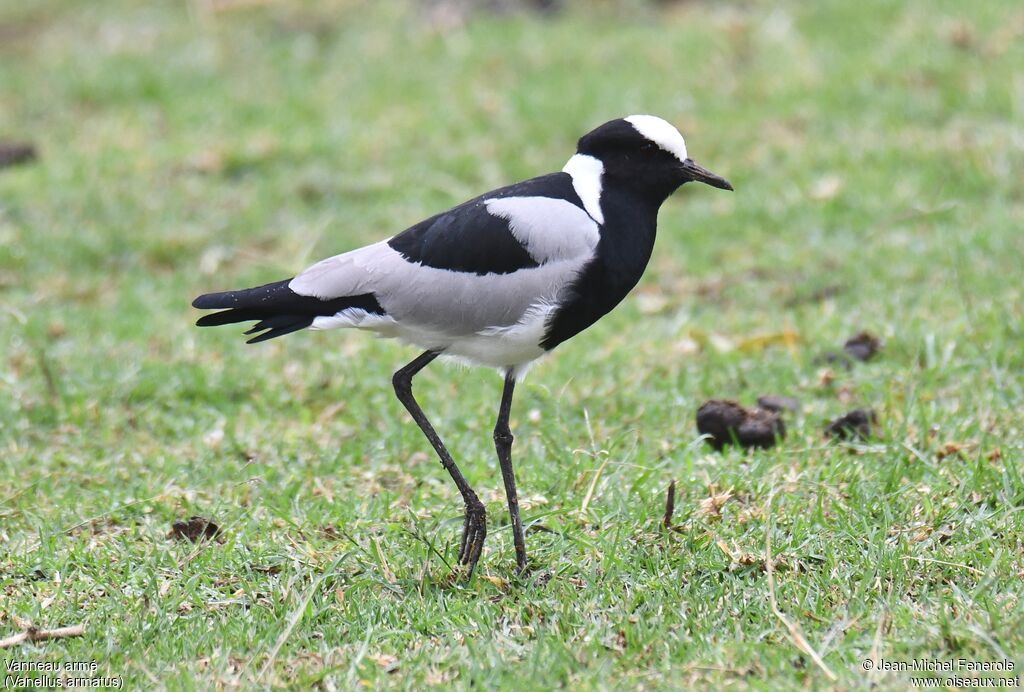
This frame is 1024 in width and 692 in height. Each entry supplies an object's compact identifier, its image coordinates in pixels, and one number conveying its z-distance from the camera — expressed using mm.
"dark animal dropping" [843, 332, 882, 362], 10914
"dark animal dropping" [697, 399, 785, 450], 9320
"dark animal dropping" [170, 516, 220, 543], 8344
